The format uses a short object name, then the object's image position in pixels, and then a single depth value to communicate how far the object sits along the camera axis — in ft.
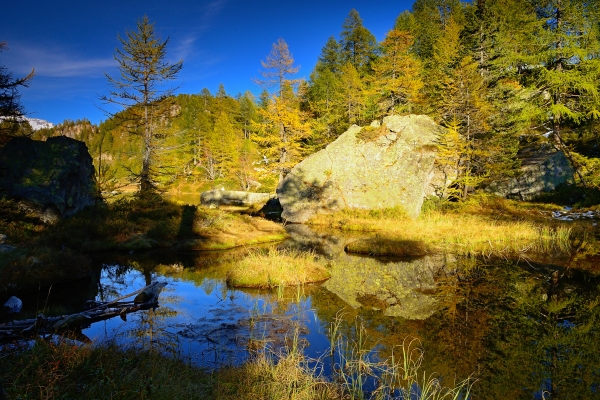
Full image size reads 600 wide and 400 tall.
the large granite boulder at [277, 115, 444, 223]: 94.27
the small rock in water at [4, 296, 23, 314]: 30.89
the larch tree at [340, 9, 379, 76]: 180.45
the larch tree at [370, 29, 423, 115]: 115.75
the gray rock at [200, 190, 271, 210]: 133.80
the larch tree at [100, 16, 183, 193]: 83.76
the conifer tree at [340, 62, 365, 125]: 134.69
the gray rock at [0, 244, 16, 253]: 39.28
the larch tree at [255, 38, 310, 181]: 125.08
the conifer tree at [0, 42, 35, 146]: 62.13
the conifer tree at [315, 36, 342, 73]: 187.42
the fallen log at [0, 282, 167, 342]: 22.52
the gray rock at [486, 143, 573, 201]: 91.68
